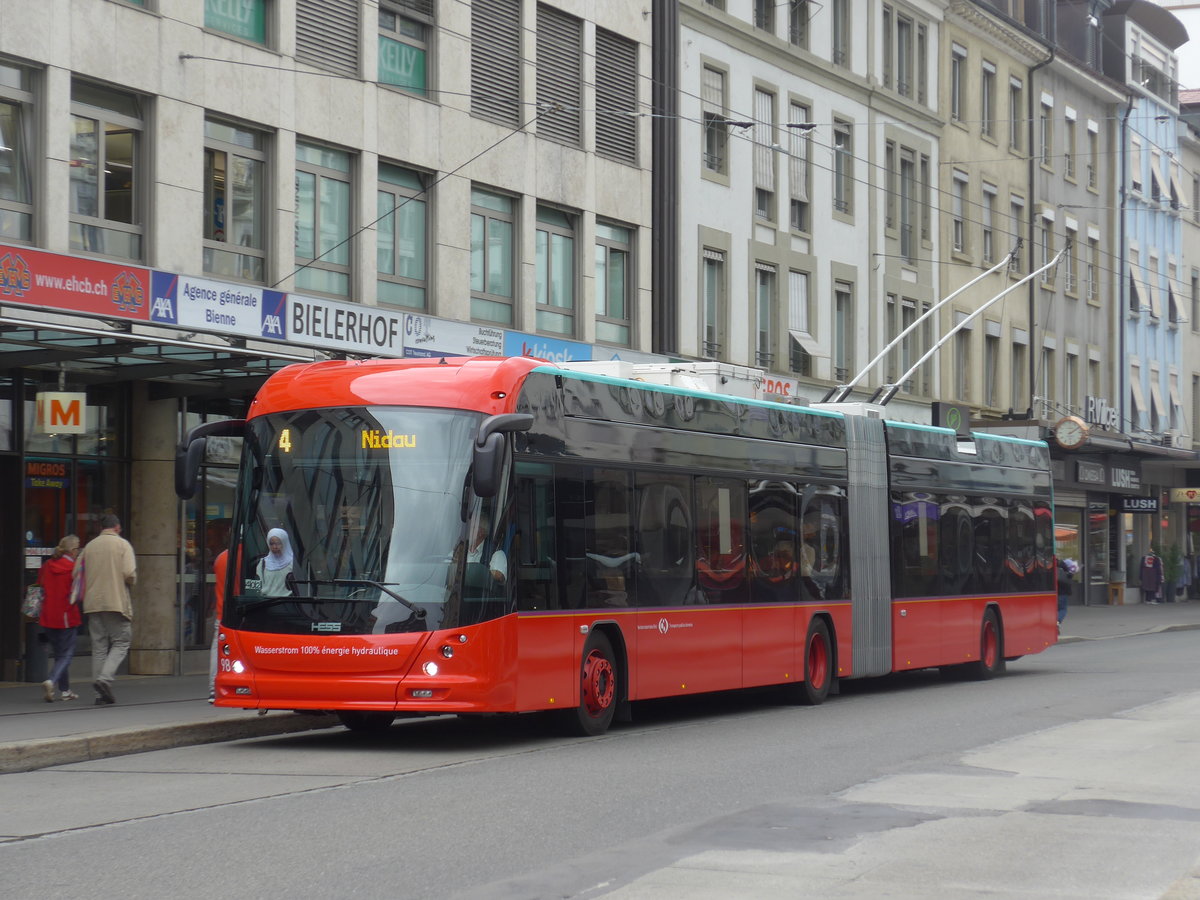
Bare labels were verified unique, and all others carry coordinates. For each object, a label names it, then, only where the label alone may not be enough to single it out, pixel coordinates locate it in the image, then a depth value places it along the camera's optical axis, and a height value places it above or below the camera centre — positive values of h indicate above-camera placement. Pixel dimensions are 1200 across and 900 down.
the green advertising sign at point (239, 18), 22.47 +6.34
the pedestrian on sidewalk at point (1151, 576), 55.94 -0.98
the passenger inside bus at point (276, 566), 14.20 -0.13
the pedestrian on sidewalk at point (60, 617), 17.91 -0.63
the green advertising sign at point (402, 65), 25.41 +6.49
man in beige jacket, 17.58 -0.45
